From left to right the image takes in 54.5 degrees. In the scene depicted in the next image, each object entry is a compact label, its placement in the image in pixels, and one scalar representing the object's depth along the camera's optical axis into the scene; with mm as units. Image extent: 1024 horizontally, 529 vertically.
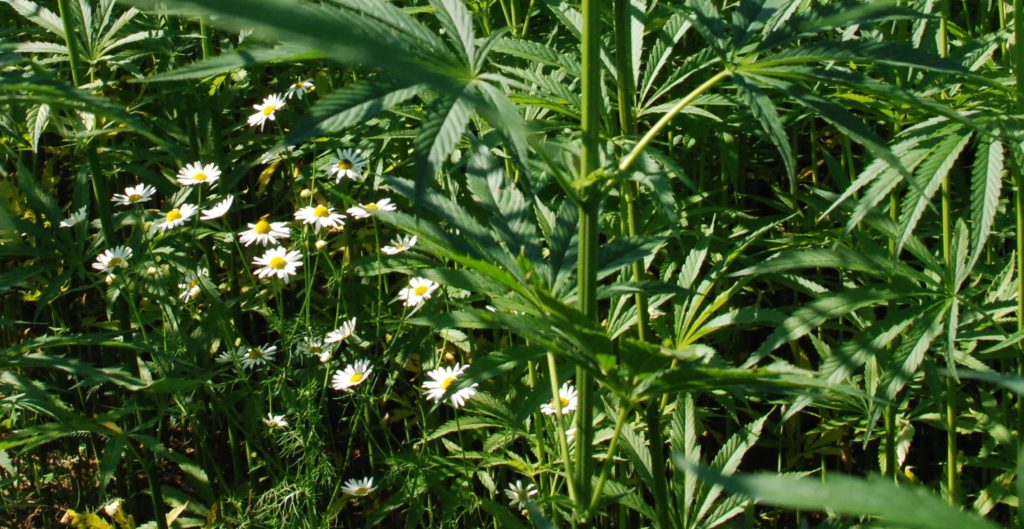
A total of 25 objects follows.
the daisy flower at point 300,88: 2660
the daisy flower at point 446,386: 2025
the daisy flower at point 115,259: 2404
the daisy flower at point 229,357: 2285
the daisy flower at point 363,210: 2104
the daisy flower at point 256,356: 2350
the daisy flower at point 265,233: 2322
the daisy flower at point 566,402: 2066
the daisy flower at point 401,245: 2246
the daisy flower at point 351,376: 2197
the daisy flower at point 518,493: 1917
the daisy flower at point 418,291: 2189
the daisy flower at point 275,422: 2253
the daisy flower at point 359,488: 2219
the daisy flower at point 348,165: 2340
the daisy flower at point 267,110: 2596
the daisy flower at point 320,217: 2252
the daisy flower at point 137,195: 2547
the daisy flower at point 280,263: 2291
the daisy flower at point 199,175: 2467
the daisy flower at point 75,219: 2473
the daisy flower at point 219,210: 2344
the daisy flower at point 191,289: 2410
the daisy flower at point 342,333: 2264
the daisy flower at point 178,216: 2330
